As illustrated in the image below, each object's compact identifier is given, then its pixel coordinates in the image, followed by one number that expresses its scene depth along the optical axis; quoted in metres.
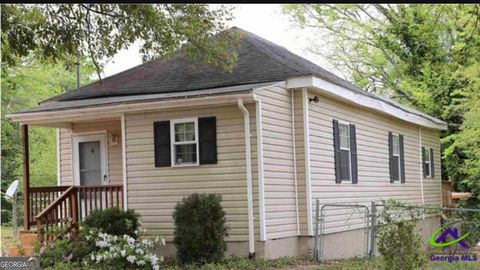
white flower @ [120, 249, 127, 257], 8.90
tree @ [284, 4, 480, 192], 21.35
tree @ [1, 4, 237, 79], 8.48
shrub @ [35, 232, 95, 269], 9.38
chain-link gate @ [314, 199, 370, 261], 11.16
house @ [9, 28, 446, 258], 10.17
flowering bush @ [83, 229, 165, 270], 8.91
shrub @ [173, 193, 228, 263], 9.32
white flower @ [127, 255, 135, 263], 8.83
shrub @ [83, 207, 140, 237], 9.82
